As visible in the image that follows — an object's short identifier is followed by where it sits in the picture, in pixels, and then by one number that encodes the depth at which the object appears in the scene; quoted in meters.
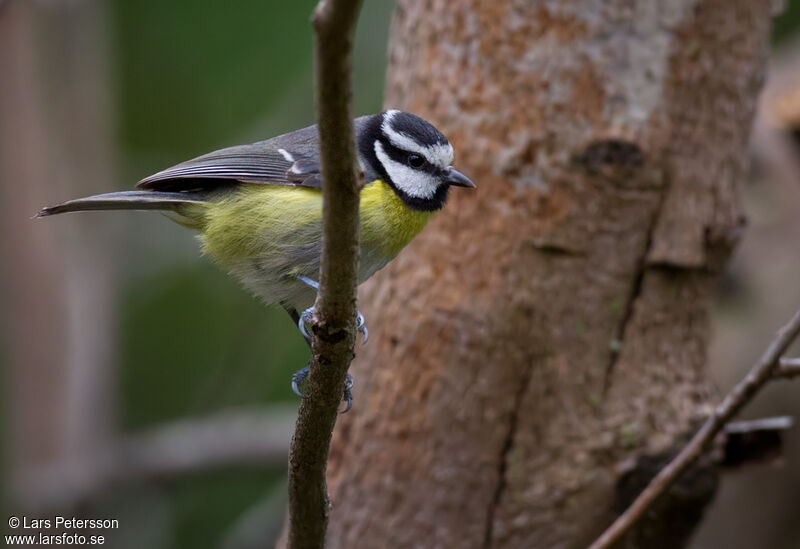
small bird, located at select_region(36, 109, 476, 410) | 5.09
